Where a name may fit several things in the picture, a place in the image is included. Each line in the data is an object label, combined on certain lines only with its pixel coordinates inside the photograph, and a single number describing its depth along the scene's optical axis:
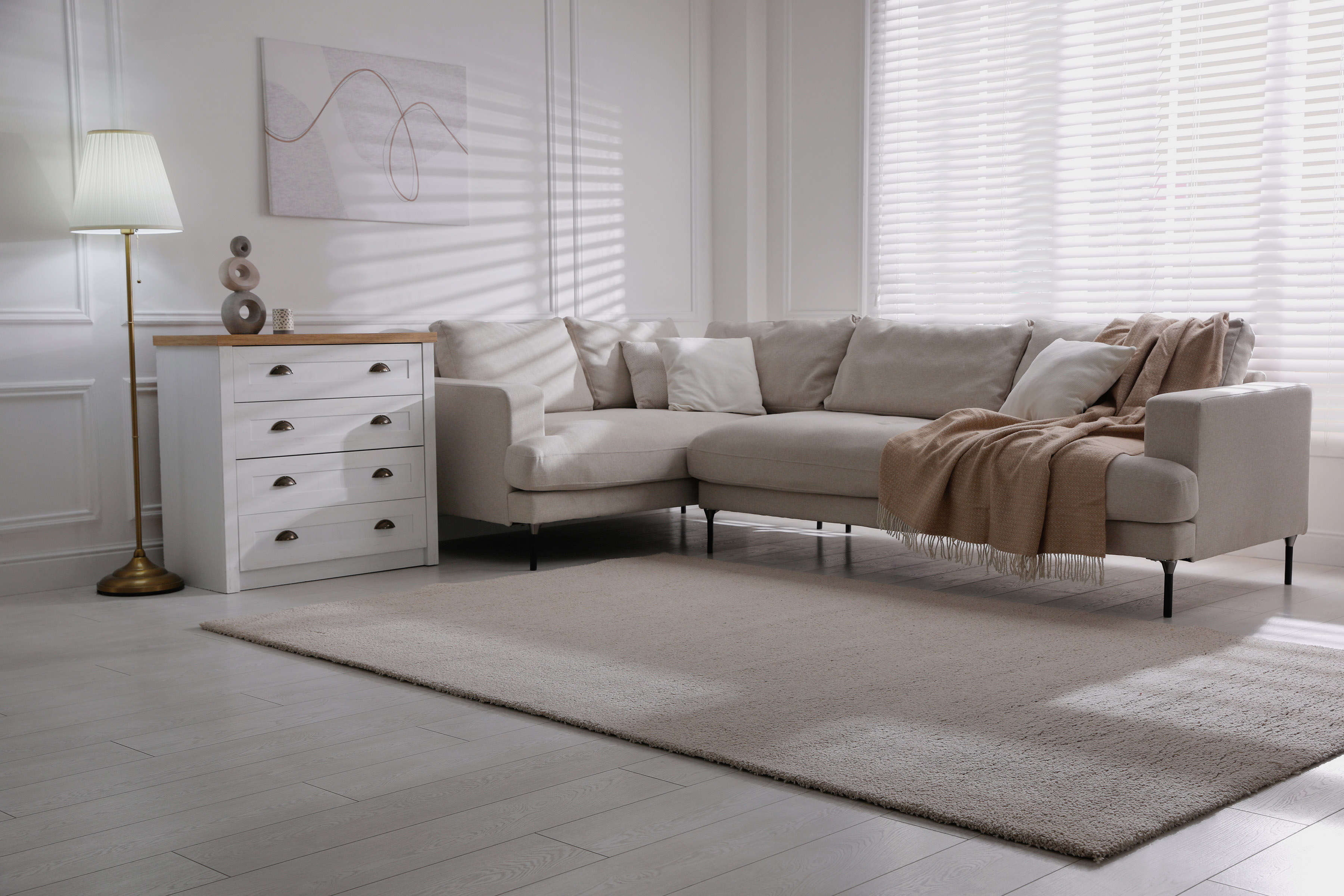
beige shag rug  2.03
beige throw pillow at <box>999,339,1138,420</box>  3.91
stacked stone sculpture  3.92
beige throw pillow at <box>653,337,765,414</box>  4.89
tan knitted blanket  3.34
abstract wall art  4.38
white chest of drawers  3.76
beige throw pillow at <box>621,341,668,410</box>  4.97
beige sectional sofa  3.30
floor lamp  3.68
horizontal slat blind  4.30
